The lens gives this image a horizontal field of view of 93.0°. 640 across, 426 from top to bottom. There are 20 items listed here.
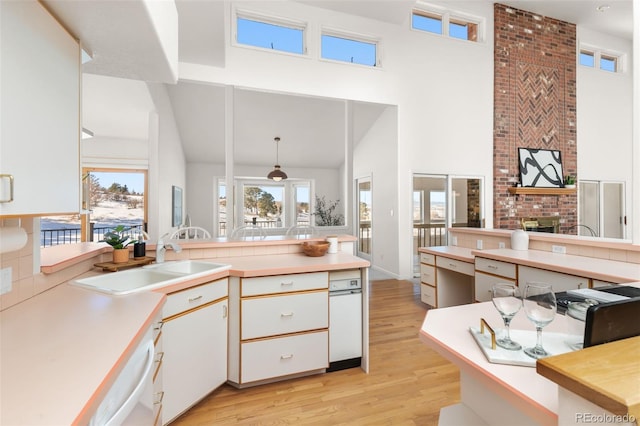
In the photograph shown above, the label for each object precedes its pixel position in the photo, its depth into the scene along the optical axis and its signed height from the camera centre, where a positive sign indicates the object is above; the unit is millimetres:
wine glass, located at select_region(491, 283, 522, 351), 998 -309
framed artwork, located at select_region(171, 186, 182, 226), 5199 +121
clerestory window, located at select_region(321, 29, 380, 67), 5109 +2830
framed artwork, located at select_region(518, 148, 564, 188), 5980 +898
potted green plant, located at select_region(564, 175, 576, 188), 6125 +616
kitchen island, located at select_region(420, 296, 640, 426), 690 -446
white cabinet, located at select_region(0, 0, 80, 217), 881 +339
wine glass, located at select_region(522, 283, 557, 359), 940 -307
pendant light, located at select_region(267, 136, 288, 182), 6242 +773
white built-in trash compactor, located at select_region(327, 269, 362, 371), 2281 -813
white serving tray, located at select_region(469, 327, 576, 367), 890 -430
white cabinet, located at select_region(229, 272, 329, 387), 2047 -796
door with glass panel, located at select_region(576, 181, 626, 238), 6773 +97
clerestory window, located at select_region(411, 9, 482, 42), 5480 +3524
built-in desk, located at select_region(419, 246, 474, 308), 3625 -849
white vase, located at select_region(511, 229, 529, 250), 3096 -292
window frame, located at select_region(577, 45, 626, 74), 6770 +3596
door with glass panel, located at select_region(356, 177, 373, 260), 6578 -103
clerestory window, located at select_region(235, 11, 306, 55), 4629 +2834
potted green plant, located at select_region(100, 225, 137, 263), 2084 -212
